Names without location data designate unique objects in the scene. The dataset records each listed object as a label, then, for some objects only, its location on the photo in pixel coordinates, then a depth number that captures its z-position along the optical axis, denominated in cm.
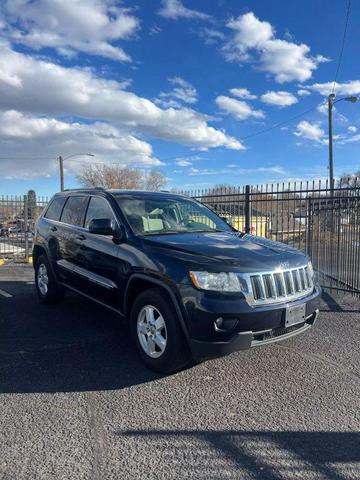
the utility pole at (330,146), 2084
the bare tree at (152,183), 5256
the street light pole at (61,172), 4194
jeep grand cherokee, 353
